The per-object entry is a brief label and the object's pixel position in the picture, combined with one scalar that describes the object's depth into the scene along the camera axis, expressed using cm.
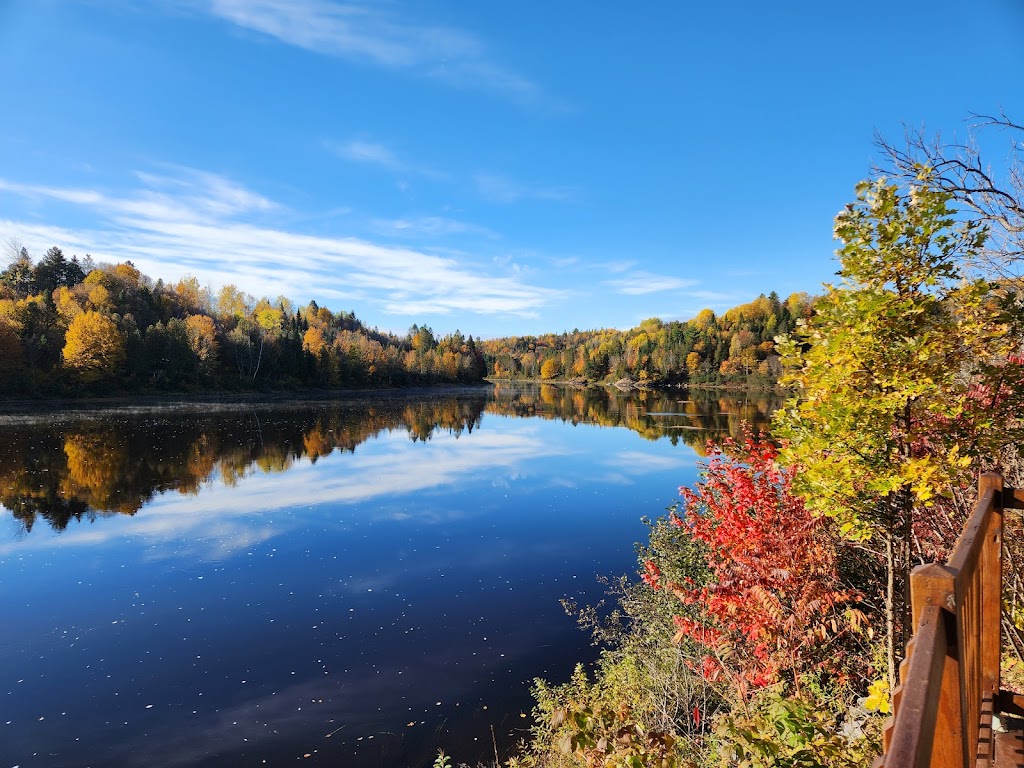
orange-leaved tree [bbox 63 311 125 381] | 6403
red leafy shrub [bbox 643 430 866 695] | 695
